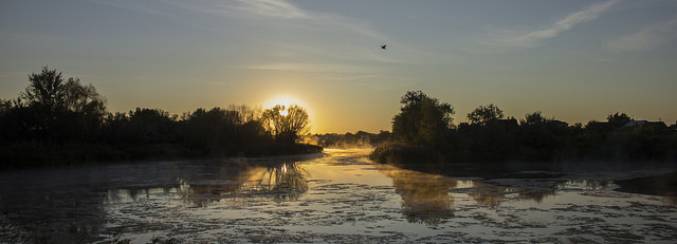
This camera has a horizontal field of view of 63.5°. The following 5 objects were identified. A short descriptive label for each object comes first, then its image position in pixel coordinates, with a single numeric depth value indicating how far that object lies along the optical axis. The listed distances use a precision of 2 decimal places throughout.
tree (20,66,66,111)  48.19
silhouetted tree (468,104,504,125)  59.22
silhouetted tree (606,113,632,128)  66.88
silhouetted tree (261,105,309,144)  80.62
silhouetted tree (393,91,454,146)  49.69
